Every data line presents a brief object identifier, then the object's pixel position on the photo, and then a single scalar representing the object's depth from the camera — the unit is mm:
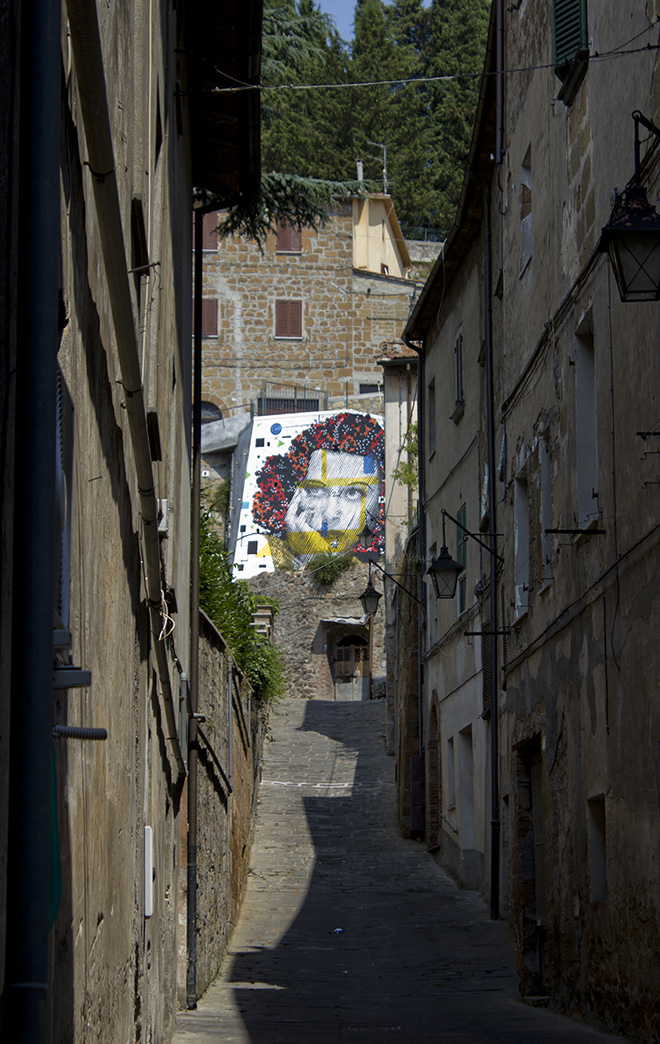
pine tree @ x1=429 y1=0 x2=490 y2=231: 57875
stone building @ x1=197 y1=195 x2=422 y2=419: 50500
